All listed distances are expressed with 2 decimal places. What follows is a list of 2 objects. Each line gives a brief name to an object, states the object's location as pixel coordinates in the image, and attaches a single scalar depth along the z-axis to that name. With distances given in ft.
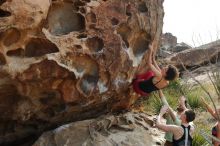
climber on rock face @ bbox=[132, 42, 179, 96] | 12.80
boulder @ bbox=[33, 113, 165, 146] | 12.39
